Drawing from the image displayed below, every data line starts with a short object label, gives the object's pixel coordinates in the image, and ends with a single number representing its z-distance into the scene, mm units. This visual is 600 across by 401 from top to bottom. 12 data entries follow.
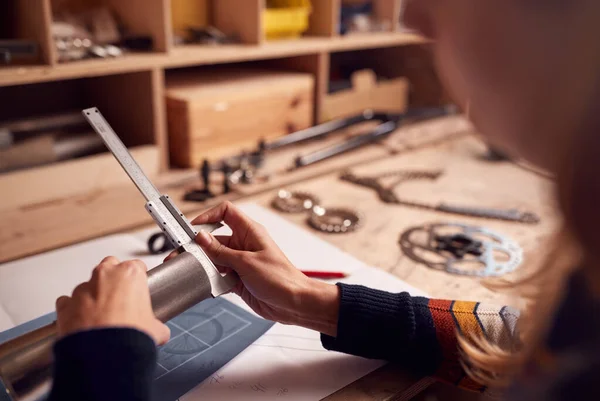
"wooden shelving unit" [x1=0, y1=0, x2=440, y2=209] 1019
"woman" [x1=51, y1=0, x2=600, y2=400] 369
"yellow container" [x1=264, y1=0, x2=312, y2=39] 1446
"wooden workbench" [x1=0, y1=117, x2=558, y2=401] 831
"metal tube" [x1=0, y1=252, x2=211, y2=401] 526
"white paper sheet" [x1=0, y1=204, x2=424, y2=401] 621
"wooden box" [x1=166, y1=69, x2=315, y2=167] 1230
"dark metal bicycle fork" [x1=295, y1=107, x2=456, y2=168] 1293
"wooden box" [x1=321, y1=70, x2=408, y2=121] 1588
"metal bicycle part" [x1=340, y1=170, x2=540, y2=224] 1060
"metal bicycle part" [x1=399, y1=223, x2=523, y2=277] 876
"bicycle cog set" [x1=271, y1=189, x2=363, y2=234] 998
